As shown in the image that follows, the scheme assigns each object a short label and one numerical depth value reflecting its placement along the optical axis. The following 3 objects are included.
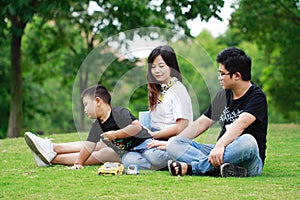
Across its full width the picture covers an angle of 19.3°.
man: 8.04
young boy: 8.90
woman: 8.58
